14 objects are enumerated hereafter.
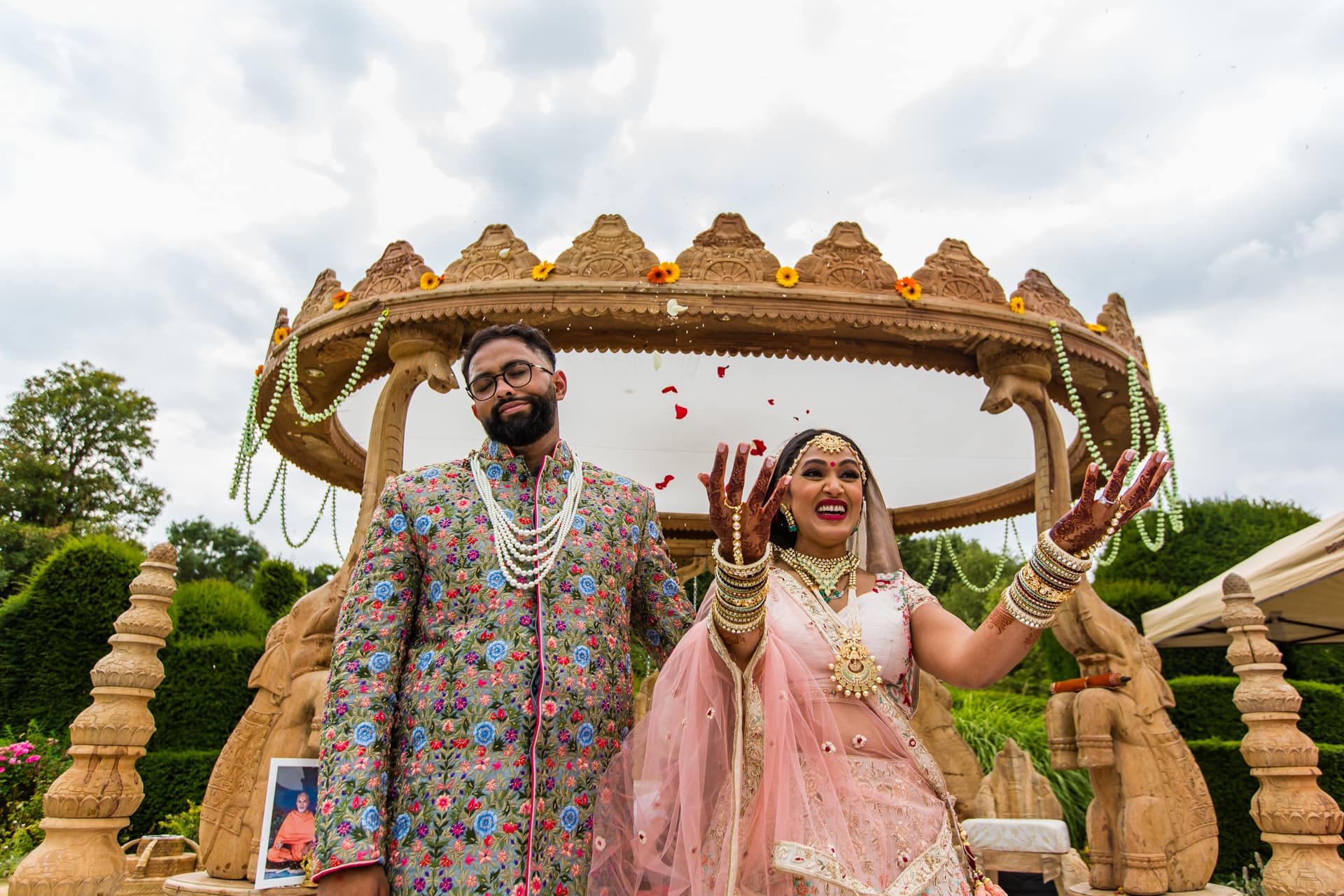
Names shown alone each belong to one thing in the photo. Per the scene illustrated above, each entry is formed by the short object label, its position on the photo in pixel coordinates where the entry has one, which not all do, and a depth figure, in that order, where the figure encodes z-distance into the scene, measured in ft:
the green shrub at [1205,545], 39.78
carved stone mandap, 13.10
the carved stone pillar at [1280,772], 11.46
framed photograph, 7.38
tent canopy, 21.27
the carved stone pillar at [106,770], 10.52
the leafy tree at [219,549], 100.43
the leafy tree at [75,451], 73.51
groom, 5.26
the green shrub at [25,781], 22.85
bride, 5.59
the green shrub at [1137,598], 37.29
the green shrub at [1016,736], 28.68
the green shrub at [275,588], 46.01
